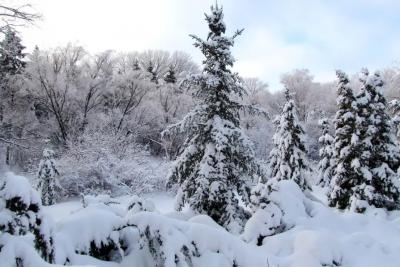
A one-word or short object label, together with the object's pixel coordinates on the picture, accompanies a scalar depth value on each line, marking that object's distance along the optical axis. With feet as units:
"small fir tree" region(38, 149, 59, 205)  82.84
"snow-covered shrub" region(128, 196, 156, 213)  23.98
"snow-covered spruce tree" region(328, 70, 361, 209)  60.18
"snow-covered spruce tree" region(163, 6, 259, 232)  42.65
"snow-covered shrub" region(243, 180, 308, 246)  28.37
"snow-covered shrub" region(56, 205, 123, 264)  17.61
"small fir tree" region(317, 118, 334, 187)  91.25
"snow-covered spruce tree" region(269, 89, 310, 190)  69.26
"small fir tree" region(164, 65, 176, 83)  171.83
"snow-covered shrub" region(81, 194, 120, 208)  24.09
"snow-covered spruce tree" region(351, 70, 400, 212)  57.93
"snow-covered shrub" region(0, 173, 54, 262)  12.67
